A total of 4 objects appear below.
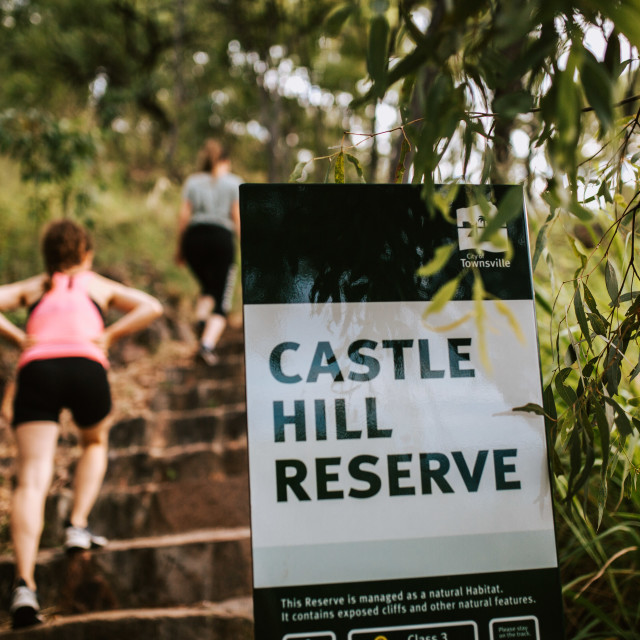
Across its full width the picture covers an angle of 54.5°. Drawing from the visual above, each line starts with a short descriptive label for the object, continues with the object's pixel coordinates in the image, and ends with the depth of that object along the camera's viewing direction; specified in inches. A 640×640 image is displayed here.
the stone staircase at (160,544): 86.5
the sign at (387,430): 41.5
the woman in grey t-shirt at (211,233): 176.6
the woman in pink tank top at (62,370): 92.0
